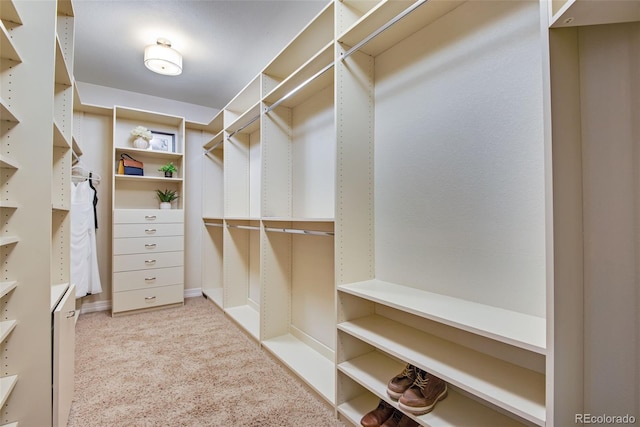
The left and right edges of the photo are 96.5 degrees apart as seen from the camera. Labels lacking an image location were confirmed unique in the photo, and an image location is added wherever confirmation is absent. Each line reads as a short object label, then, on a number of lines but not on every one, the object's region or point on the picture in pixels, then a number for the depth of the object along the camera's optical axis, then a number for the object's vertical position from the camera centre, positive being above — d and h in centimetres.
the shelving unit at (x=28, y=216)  110 +1
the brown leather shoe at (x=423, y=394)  109 -71
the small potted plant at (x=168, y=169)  332 +57
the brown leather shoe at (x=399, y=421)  122 -89
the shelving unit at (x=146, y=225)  301 -7
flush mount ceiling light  239 +137
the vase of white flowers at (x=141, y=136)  314 +92
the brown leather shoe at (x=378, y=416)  128 -91
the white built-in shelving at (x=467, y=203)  81 +6
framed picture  342 +94
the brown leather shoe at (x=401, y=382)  119 -71
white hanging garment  272 -24
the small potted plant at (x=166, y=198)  335 +25
